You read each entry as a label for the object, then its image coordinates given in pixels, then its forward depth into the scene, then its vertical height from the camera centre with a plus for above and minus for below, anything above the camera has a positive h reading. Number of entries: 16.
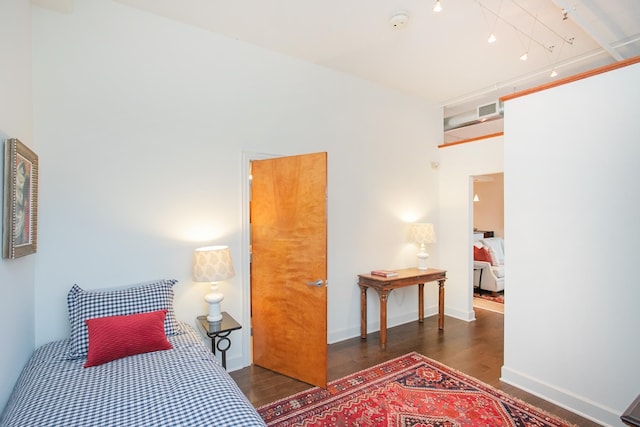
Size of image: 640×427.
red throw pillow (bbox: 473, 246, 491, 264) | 6.05 -0.77
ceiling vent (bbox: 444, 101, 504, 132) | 4.45 +1.41
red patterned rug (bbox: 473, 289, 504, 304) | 5.69 -1.50
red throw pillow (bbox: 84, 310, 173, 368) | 2.01 -0.78
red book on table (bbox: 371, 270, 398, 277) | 3.92 -0.72
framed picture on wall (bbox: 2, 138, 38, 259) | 1.69 +0.08
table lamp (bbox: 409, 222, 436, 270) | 4.38 -0.31
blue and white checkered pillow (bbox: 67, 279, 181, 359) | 2.14 -0.64
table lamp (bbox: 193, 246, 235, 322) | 2.66 -0.46
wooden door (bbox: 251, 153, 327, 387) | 2.82 -0.48
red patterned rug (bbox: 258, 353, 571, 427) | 2.34 -1.48
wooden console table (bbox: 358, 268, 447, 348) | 3.74 -0.86
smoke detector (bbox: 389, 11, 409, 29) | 2.78 +1.67
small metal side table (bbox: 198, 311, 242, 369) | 2.67 -0.95
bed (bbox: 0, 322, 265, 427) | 1.42 -0.89
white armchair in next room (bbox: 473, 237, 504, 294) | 5.85 -1.01
